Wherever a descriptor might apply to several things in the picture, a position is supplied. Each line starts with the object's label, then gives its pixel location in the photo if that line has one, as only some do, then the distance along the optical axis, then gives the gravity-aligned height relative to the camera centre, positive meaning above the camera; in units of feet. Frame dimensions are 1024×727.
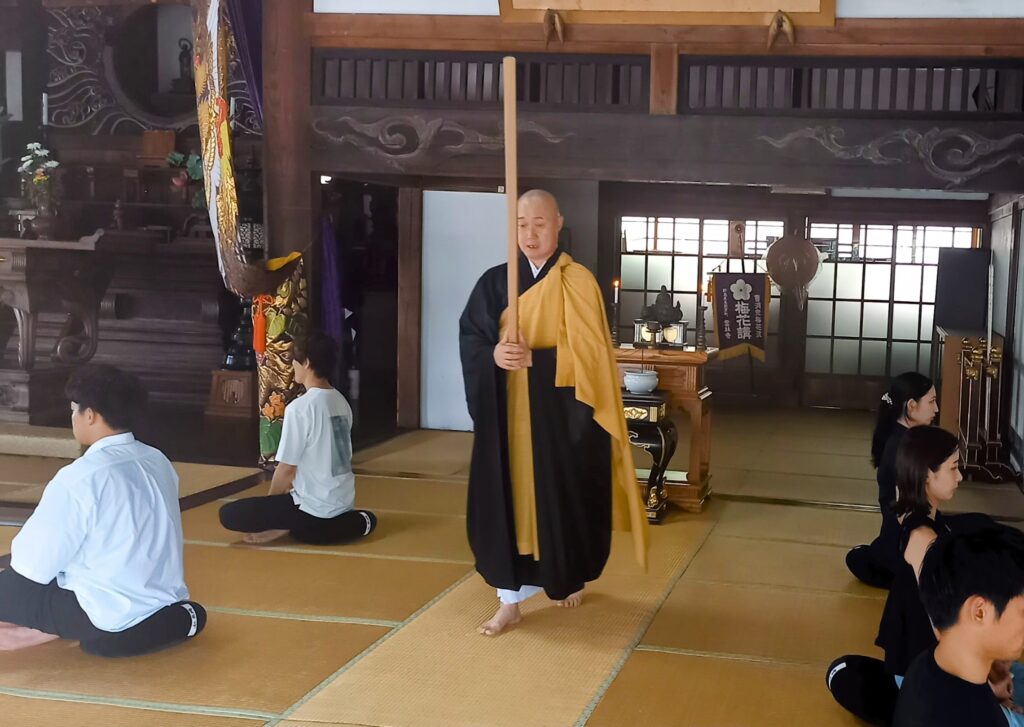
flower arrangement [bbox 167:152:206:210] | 27.86 +2.28
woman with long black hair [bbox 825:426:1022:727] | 9.22 -2.77
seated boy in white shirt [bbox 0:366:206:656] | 10.43 -2.60
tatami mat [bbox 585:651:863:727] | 9.78 -3.76
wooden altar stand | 18.33 -1.85
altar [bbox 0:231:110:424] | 23.39 -0.89
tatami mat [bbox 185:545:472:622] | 12.78 -3.73
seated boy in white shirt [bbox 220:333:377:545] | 15.26 -2.77
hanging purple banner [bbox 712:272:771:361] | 31.73 -0.99
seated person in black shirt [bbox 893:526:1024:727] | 7.00 -2.11
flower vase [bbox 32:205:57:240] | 25.16 +0.93
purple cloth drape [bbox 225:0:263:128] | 19.11 +3.80
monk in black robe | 12.26 -1.65
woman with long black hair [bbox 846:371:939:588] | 13.80 -2.14
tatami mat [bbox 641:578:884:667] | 11.70 -3.76
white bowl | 17.71 -1.63
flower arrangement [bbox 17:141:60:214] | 25.36 +1.88
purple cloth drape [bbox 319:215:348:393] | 22.71 -0.33
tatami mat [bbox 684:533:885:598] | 14.24 -3.75
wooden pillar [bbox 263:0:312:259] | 19.25 +2.79
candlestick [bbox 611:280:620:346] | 20.79 -1.05
